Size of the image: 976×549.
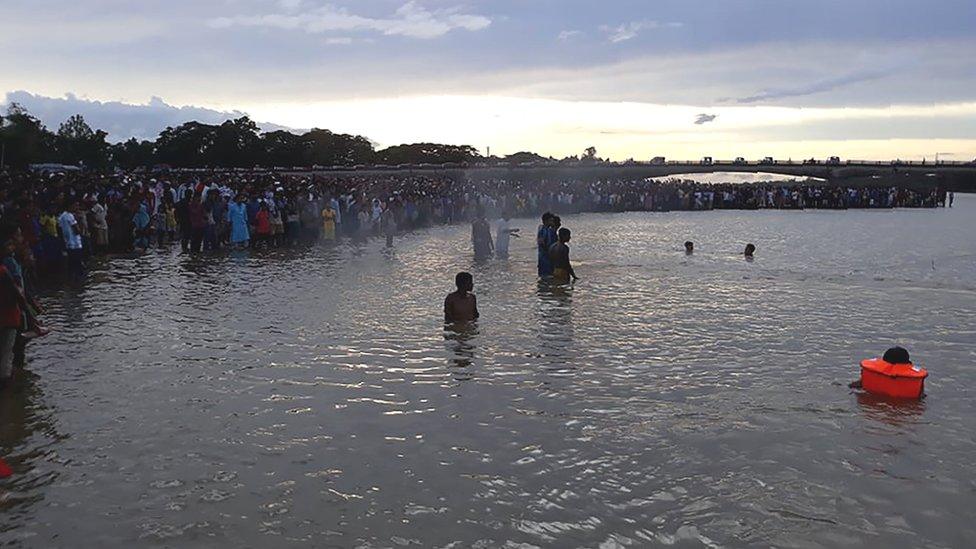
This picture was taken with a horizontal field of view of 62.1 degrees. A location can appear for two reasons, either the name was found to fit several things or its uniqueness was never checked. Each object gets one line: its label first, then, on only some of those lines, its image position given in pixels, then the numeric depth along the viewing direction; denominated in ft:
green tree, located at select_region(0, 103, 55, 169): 241.35
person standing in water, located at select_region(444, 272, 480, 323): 40.83
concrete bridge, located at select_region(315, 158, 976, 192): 401.70
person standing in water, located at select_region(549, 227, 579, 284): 54.24
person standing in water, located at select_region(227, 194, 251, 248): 74.85
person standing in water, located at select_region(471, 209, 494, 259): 72.83
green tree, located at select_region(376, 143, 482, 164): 470.39
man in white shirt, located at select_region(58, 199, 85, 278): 53.57
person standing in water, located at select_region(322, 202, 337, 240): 89.66
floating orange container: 28.32
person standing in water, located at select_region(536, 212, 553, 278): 55.59
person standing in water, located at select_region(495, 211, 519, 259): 72.20
